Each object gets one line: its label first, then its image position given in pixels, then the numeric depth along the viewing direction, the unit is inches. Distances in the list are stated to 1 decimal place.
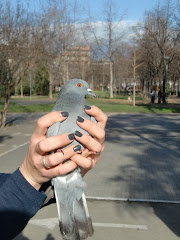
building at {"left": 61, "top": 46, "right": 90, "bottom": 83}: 944.3
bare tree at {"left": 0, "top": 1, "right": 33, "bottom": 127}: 521.7
